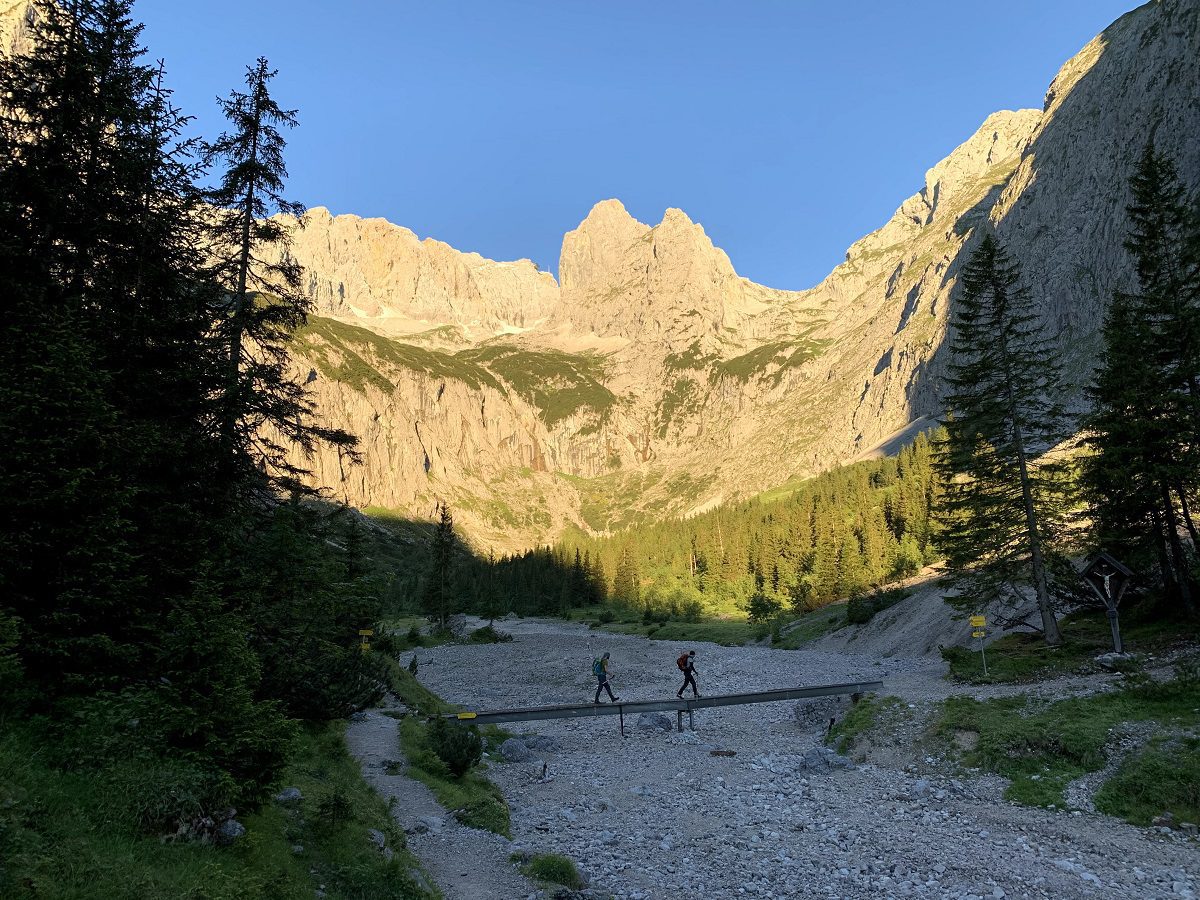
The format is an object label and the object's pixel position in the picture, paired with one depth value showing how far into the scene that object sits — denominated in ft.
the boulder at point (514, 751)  82.38
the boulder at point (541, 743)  88.69
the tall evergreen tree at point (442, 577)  269.44
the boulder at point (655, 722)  96.84
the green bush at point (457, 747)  64.59
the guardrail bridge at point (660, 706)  93.44
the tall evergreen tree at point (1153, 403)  80.28
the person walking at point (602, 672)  100.83
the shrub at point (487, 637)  246.06
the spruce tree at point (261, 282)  57.57
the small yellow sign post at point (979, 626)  85.61
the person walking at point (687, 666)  98.99
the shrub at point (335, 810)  37.68
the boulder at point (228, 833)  28.09
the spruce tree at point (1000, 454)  92.32
